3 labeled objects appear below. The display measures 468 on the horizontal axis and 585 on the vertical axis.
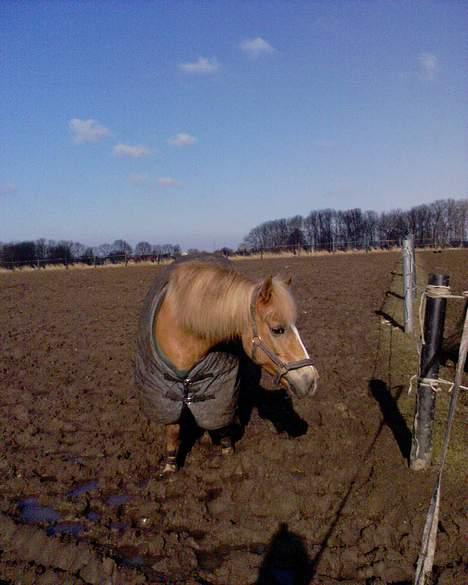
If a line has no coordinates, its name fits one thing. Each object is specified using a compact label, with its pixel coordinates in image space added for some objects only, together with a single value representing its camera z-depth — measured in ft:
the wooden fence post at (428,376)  12.00
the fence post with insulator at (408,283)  28.35
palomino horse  11.44
